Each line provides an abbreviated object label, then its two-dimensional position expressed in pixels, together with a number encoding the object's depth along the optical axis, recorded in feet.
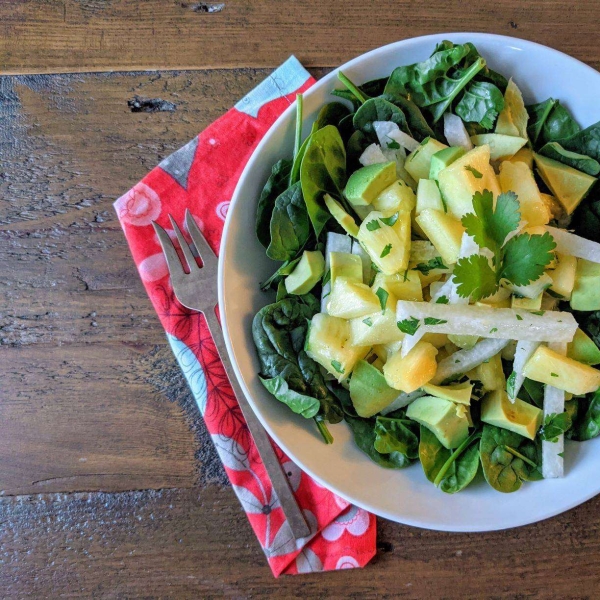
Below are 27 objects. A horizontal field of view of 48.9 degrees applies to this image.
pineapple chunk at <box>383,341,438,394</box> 0.92
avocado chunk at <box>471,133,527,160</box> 0.96
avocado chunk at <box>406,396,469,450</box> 0.94
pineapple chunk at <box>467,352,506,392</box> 0.97
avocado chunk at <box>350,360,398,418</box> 0.97
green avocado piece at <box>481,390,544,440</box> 0.96
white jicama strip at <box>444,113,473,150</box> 0.98
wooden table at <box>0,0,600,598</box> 1.15
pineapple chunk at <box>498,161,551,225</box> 0.92
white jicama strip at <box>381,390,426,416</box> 0.99
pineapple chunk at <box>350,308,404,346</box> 0.93
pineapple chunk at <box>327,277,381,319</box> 0.93
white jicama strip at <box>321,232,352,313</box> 0.99
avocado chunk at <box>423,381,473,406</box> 0.94
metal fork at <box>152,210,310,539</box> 1.11
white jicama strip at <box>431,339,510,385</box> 0.95
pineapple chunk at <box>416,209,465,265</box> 0.91
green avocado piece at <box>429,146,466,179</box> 0.91
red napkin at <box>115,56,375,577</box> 1.12
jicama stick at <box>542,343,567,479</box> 0.97
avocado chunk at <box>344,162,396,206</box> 0.93
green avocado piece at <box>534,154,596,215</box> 0.97
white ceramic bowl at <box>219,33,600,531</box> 0.98
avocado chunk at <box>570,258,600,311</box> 0.94
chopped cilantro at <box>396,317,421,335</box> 0.90
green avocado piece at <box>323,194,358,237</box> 0.96
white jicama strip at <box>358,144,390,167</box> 0.98
